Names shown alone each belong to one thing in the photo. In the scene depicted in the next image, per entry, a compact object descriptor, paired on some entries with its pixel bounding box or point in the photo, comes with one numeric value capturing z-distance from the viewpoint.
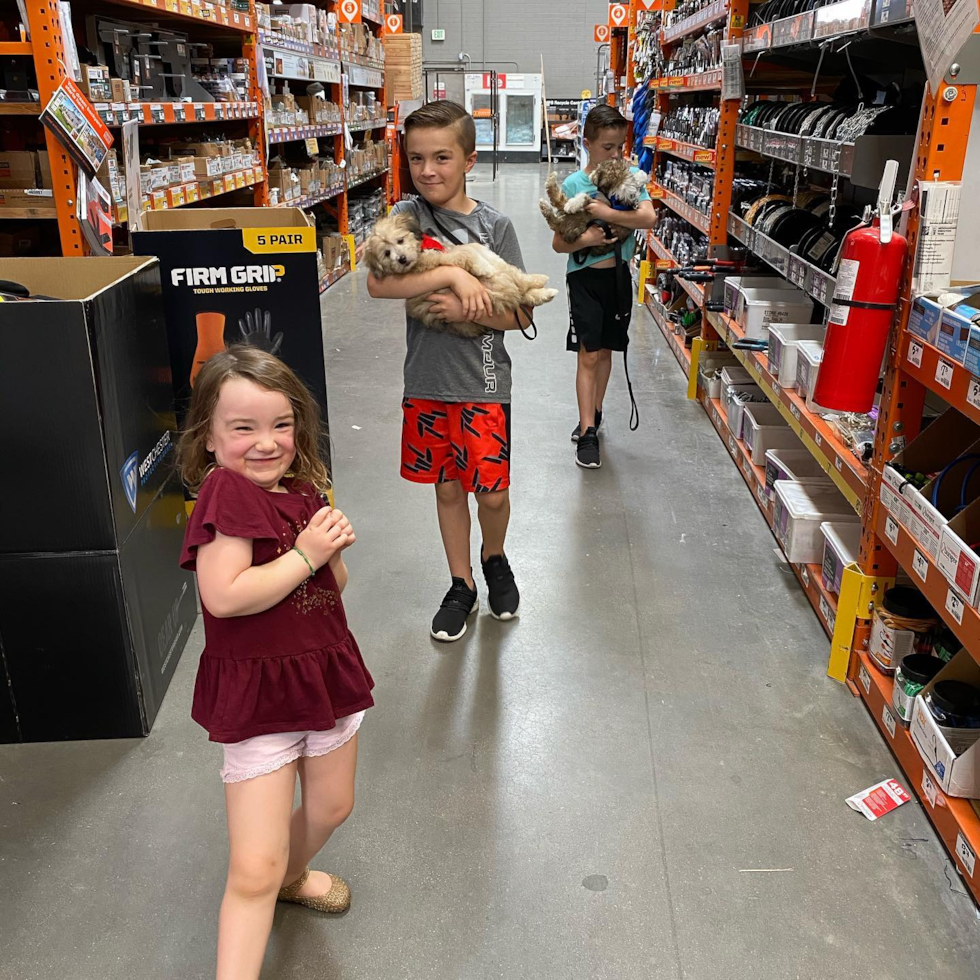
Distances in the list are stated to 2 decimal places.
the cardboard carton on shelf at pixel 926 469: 2.01
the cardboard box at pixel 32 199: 3.31
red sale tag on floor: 1.97
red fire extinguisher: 2.02
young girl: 1.29
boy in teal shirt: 3.56
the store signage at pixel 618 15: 9.66
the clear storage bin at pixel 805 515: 2.80
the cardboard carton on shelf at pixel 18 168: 3.32
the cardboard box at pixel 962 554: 1.72
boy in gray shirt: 2.20
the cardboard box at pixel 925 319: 1.92
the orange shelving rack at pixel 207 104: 3.01
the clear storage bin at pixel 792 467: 3.23
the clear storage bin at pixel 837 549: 2.54
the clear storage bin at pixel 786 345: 3.09
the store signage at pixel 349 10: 8.49
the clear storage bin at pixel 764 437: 3.64
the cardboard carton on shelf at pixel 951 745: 1.79
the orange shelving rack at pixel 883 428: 1.82
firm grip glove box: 2.73
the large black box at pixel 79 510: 1.94
